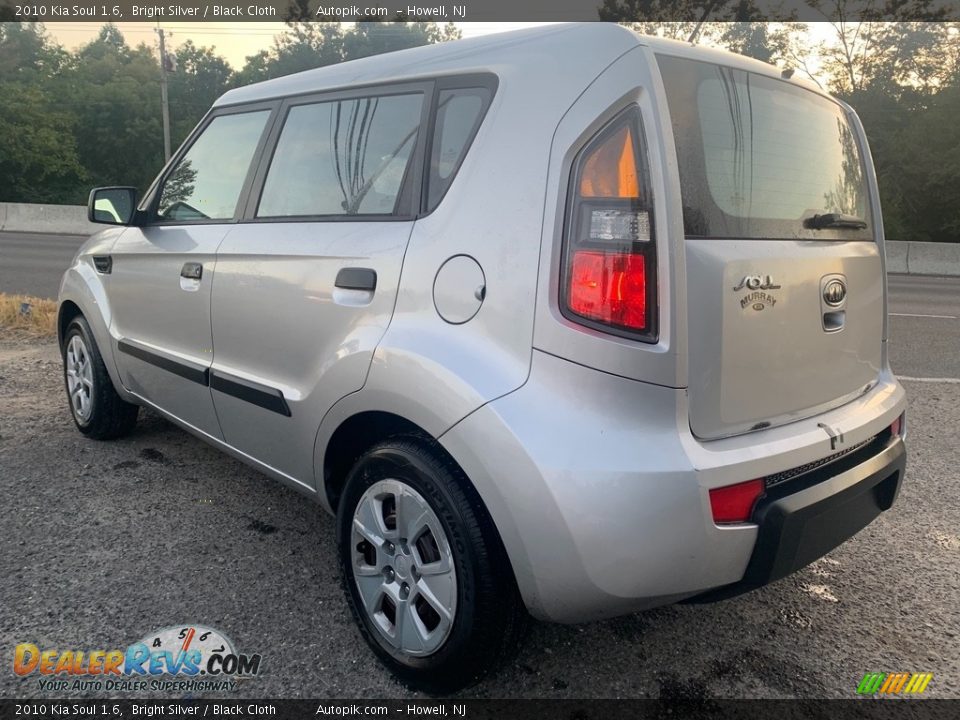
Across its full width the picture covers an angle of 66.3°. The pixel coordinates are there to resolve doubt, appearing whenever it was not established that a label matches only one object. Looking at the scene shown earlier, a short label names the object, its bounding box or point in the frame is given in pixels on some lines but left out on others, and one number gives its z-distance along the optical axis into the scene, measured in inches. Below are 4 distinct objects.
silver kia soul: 68.8
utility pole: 1076.5
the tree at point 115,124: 1435.8
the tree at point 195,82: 1568.7
